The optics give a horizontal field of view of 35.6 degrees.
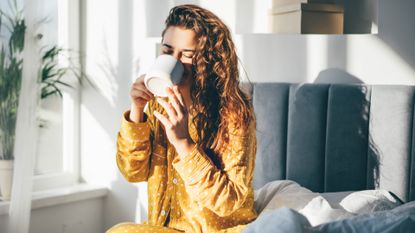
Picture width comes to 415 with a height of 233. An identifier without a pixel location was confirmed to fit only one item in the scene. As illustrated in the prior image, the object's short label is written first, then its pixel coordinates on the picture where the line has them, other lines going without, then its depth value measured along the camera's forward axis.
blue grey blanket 1.21
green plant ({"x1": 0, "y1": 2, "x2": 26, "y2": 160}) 2.49
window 3.05
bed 2.00
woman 1.70
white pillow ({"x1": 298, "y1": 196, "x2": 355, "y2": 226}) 1.72
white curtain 2.50
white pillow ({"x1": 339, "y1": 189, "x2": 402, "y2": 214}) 1.87
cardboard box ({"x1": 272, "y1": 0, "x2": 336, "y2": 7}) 2.32
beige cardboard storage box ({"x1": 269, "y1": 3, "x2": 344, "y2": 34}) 2.31
